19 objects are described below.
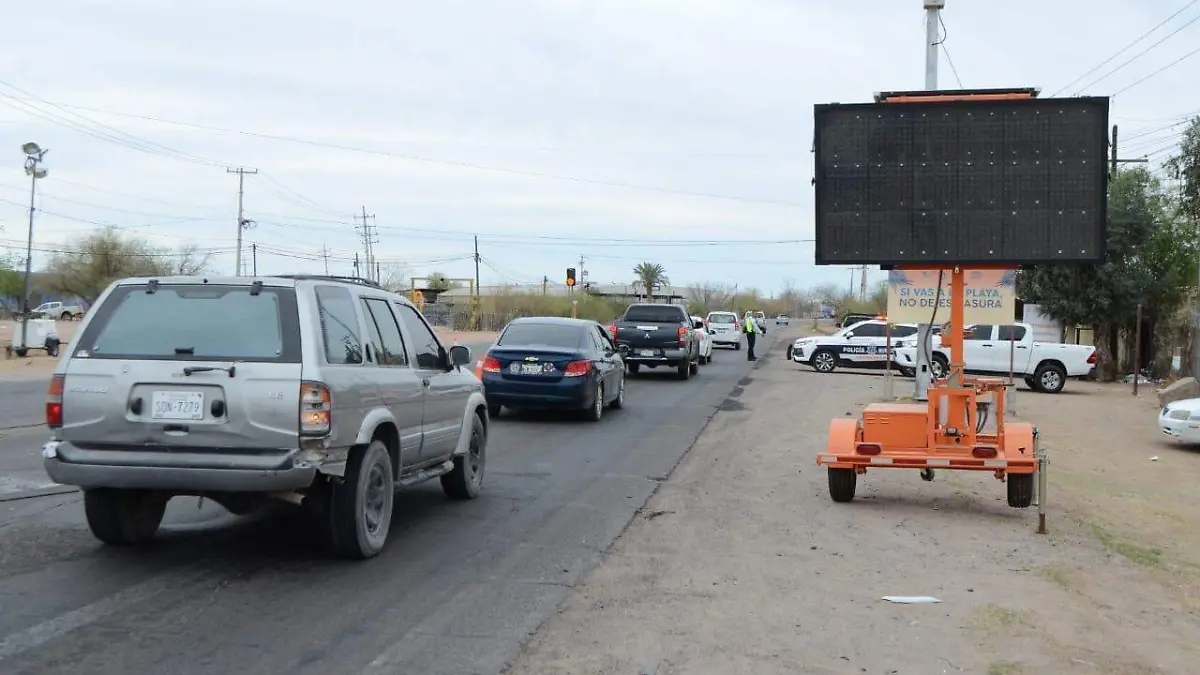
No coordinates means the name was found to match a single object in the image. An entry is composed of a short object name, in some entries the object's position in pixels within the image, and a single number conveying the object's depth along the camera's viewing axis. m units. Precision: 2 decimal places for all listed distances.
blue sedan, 16.80
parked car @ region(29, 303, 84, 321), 73.75
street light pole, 43.12
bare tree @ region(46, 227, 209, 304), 73.81
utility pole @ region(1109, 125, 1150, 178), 36.38
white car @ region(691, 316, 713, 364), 35.67
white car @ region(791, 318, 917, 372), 34.50
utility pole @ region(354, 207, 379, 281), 101.55
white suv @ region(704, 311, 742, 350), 49.84
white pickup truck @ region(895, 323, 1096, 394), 29.53
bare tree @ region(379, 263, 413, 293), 98.81
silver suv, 6.60
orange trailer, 9.85
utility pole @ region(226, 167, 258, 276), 79.50
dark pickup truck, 27.69
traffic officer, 39.75
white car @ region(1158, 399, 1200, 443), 17.27
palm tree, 110.44
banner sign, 21.94
